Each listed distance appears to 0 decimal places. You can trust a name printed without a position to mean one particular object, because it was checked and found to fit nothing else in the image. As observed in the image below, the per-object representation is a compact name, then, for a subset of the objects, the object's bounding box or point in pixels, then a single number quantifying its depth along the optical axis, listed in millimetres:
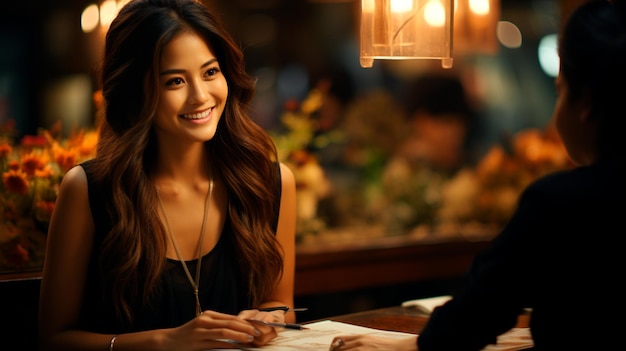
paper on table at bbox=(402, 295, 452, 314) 4696
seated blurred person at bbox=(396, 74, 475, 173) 11416
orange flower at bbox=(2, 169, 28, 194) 4819
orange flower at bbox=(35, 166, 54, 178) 4877
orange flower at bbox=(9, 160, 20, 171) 4851
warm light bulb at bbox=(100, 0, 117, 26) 7354
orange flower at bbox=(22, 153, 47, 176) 4867
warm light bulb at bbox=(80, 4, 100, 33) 7852
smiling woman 4201
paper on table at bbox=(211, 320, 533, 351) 3768
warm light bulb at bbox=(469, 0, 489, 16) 7616
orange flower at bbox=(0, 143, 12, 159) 4968
